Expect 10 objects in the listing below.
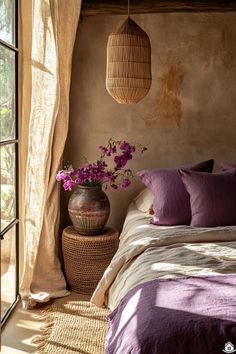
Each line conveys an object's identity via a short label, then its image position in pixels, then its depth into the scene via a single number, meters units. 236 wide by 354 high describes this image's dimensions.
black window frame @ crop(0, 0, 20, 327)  3.55
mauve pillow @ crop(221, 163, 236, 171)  4.08
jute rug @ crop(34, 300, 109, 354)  3.14
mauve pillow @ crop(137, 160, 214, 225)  3.76
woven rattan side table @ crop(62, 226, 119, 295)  4.04
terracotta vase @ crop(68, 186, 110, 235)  4.05
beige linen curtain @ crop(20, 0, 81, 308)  3.76
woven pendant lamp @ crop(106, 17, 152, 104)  3.41
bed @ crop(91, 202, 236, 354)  1.94
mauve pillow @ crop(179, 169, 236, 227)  3.57
